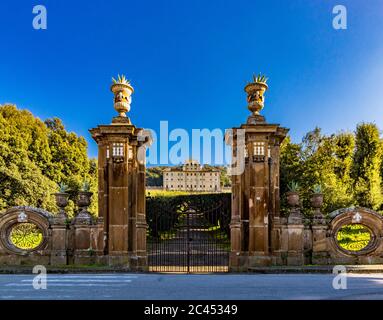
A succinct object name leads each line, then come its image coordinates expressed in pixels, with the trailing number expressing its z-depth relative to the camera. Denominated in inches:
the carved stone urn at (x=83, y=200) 468.8
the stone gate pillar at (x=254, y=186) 447.8
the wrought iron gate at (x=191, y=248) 503.1
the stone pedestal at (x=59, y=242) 451.2
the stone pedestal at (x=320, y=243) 448.1
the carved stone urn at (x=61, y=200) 463.5
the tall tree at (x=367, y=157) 986.1
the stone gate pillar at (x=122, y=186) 450.9
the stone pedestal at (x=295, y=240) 445.7
